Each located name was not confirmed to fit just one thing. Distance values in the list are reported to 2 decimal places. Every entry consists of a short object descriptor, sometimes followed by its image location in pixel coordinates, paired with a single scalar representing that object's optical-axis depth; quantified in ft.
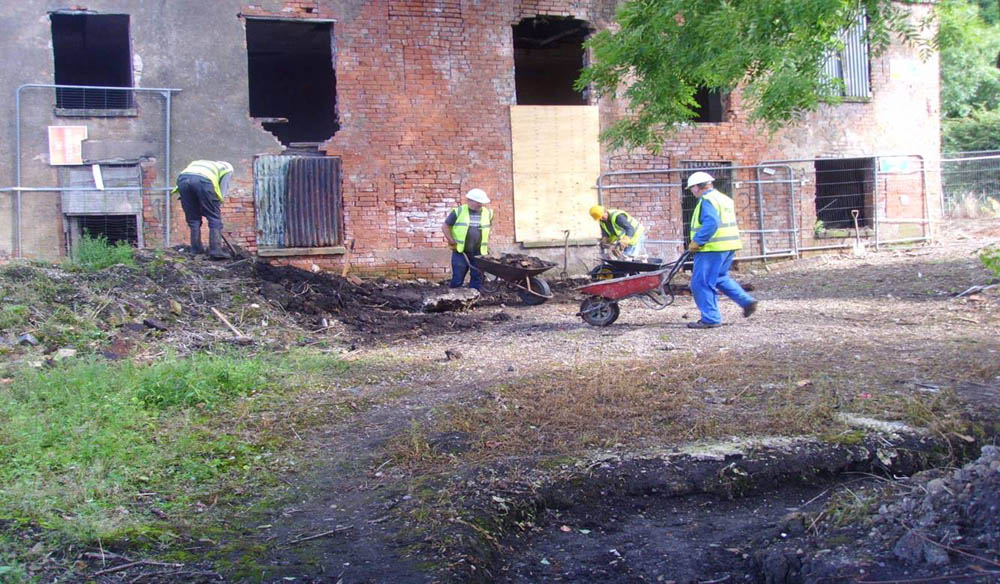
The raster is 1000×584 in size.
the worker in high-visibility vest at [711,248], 29.30
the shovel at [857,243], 55.57
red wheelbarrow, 30.32
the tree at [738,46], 20.79
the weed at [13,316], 26.63
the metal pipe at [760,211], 54.54
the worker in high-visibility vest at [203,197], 36.32
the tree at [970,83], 81.71
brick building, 43.65
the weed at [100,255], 34.32
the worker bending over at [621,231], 37.73
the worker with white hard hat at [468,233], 38.86
